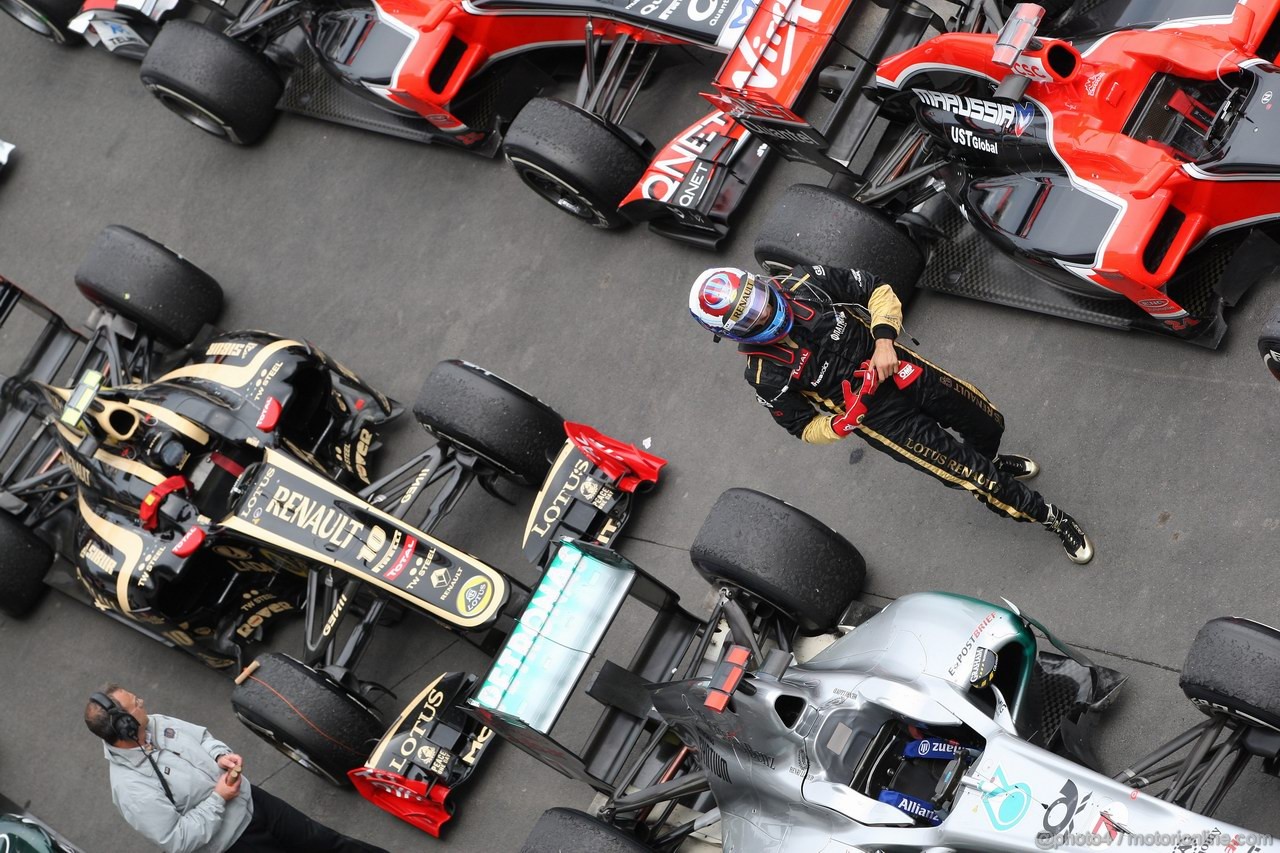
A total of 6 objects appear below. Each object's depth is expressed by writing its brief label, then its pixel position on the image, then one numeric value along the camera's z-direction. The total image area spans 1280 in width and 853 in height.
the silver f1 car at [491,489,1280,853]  9.84
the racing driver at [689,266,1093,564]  11.52
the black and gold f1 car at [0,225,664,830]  14.23
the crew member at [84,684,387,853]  11.23
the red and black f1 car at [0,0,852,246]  14.86
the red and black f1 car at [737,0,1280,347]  11.67
